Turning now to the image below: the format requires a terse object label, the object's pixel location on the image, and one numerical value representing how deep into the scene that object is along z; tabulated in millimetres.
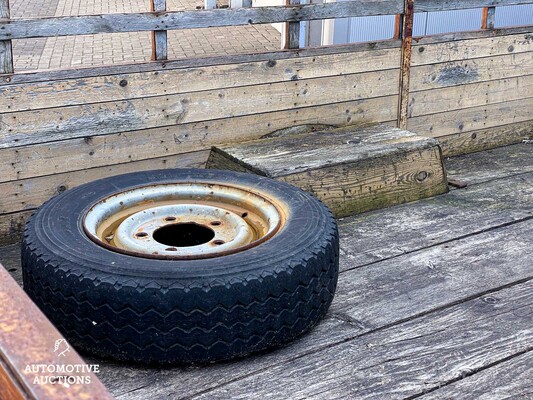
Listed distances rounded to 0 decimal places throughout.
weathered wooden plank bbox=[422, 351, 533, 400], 2400
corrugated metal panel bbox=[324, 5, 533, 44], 6047
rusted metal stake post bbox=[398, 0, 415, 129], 4633
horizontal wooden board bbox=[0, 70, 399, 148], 3598
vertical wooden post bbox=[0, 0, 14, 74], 3375
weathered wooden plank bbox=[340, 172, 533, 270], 3598
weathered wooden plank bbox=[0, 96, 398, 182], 3645
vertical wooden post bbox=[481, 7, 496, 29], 5051
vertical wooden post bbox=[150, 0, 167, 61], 3805
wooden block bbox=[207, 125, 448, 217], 3885
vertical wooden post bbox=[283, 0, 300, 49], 4215
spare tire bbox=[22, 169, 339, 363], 2420
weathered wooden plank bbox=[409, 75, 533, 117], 4898
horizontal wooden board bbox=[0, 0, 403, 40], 3455
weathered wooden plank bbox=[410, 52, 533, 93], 4844
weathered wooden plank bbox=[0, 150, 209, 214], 3641
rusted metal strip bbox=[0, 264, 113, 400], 980
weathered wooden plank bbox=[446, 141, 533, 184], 4719
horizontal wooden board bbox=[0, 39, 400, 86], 3543
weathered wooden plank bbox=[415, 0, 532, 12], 4680
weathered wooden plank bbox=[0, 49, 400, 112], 3559
